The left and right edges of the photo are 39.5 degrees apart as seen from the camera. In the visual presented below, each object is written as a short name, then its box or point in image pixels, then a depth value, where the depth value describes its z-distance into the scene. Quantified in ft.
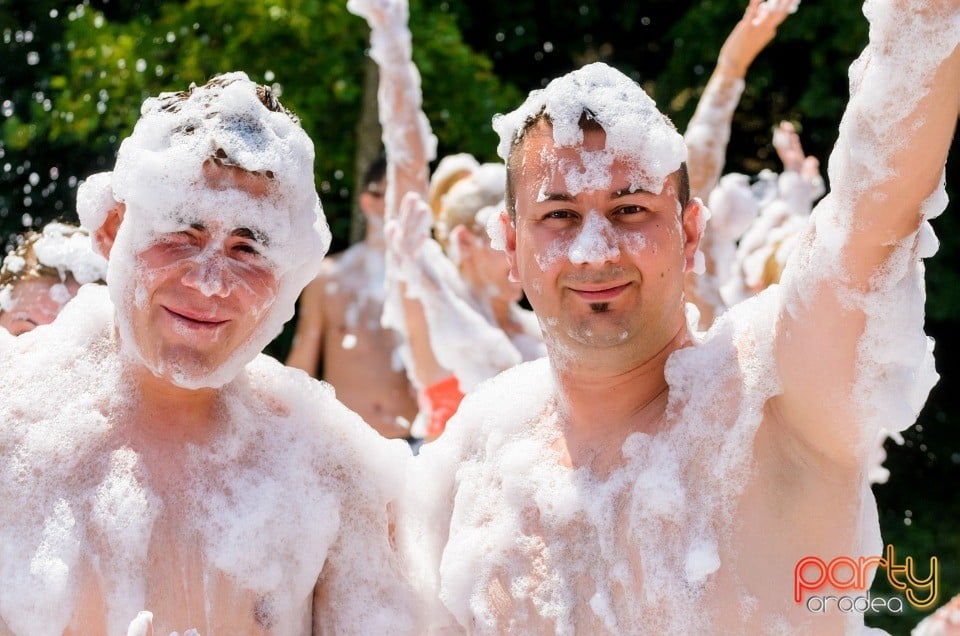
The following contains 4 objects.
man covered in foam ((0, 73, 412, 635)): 8.07
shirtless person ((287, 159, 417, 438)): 18.84
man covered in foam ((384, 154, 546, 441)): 13.96
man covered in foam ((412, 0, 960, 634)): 6.75
